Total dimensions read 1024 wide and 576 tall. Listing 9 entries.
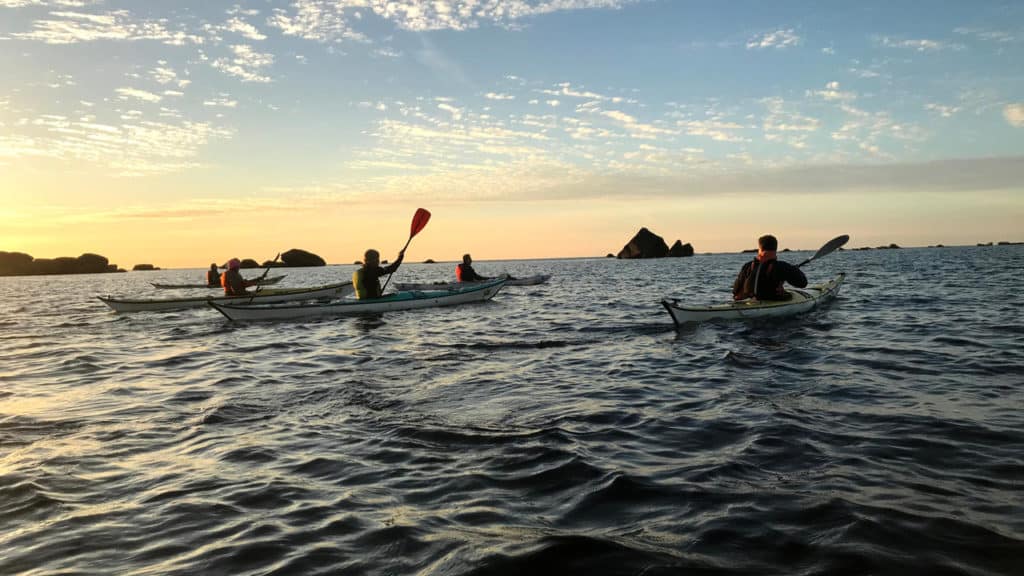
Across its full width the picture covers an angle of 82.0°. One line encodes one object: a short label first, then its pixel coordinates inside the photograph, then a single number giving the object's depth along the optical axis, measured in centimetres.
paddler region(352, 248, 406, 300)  1792
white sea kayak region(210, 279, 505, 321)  1769
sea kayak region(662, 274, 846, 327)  1288
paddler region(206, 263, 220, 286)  2769
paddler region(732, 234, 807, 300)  1305
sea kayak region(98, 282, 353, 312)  2130
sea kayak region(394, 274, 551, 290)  2588
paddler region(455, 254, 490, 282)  2514
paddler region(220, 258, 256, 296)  2031
